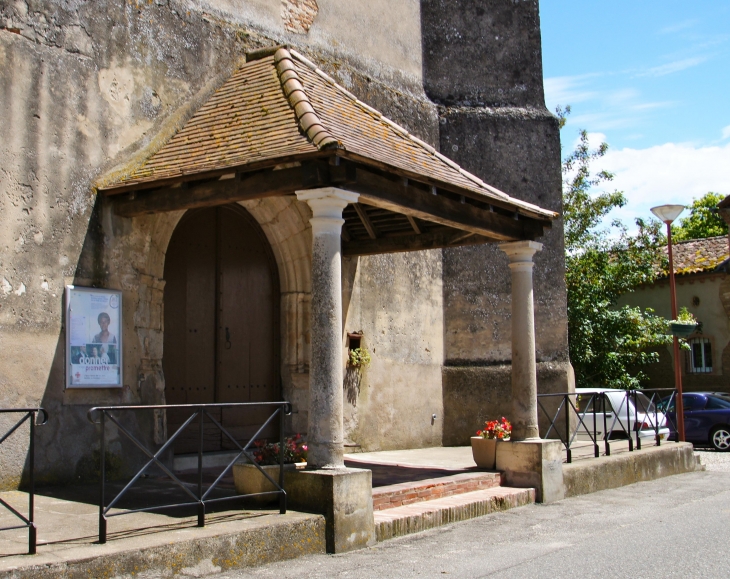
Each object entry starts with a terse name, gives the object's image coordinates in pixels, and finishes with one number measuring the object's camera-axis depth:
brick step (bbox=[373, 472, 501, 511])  7.40
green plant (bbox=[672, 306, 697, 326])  19.98
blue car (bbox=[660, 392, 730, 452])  16.98
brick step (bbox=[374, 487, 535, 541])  6.95
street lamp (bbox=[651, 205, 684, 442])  13.80
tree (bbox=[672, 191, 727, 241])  36.56
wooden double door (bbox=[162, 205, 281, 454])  8.96
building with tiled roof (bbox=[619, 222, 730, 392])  23.75
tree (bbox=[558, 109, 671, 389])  20.08
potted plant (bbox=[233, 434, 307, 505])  6.71
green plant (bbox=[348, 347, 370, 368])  10.92
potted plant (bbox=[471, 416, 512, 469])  9.32
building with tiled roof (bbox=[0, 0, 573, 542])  7.29
